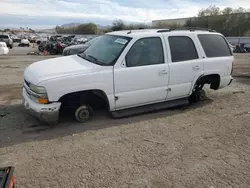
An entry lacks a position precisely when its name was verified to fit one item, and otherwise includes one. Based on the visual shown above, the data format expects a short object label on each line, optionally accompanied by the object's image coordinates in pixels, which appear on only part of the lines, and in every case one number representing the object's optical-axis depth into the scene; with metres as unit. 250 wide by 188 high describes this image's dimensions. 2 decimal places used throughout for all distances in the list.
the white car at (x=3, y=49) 16.79
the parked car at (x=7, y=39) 28.98
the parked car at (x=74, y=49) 12.10
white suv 4.15
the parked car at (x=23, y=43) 40.32
